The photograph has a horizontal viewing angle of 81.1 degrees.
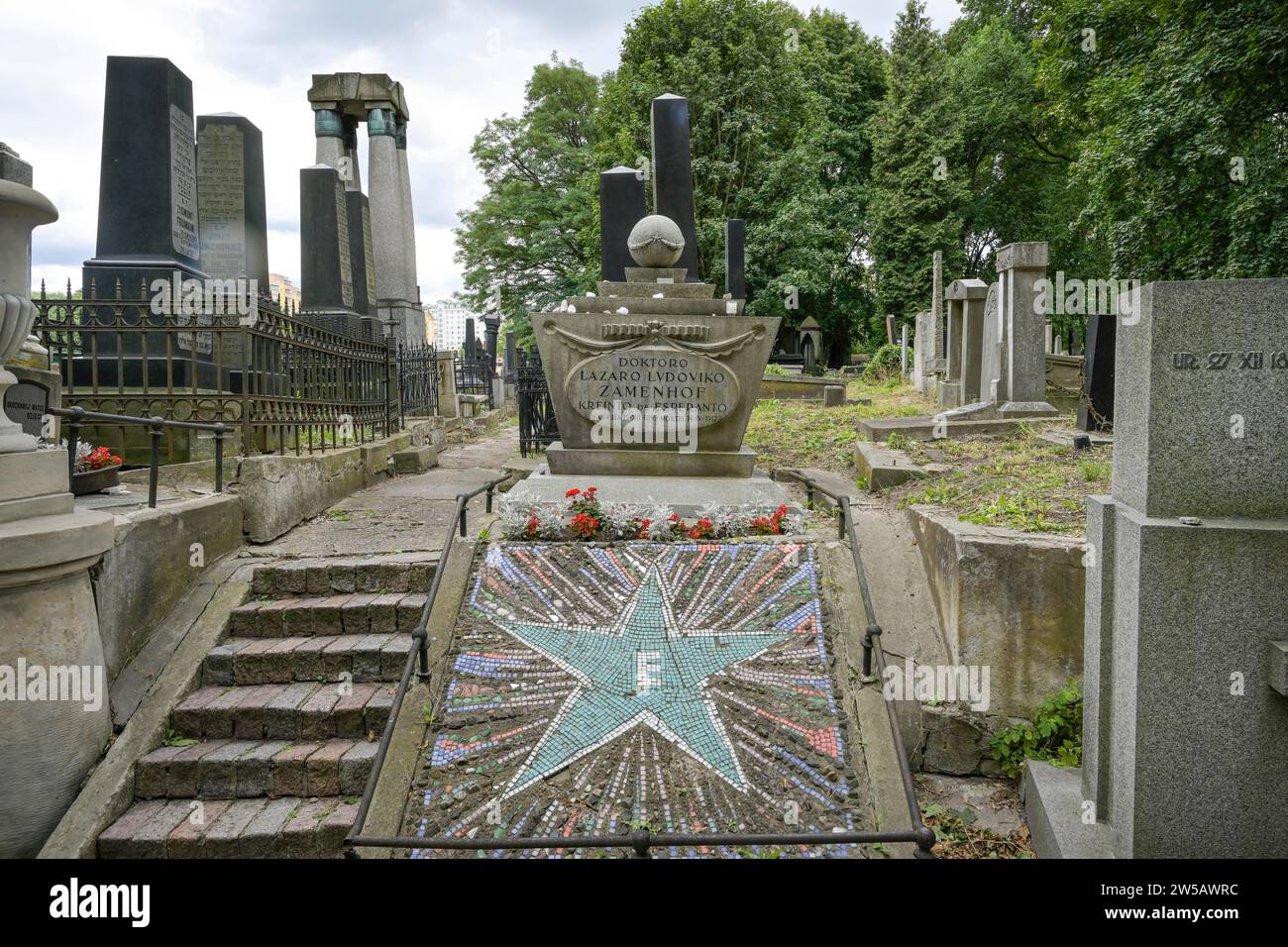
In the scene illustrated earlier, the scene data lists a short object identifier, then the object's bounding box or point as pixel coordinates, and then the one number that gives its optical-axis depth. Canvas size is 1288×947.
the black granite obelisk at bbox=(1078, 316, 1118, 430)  8.57
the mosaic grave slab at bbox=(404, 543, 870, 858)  3.41
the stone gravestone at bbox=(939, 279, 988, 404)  12.95
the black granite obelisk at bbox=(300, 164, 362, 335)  11.00
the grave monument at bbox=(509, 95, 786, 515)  6.48
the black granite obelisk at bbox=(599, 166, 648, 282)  9.02
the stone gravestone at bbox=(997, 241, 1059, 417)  10.22
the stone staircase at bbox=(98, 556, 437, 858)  3.69
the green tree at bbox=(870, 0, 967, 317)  27.41
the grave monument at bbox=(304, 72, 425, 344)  16.56
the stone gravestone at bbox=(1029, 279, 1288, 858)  2.85
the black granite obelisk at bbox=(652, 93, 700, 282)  8.56
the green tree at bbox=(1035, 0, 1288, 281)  9.79
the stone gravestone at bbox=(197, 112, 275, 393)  9.22
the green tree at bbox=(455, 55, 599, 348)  27.92
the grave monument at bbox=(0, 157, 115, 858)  3.65
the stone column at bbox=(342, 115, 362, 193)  17.34
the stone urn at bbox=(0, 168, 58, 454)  3.91
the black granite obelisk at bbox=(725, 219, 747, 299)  13.14
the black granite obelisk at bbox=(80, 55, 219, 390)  7.28
